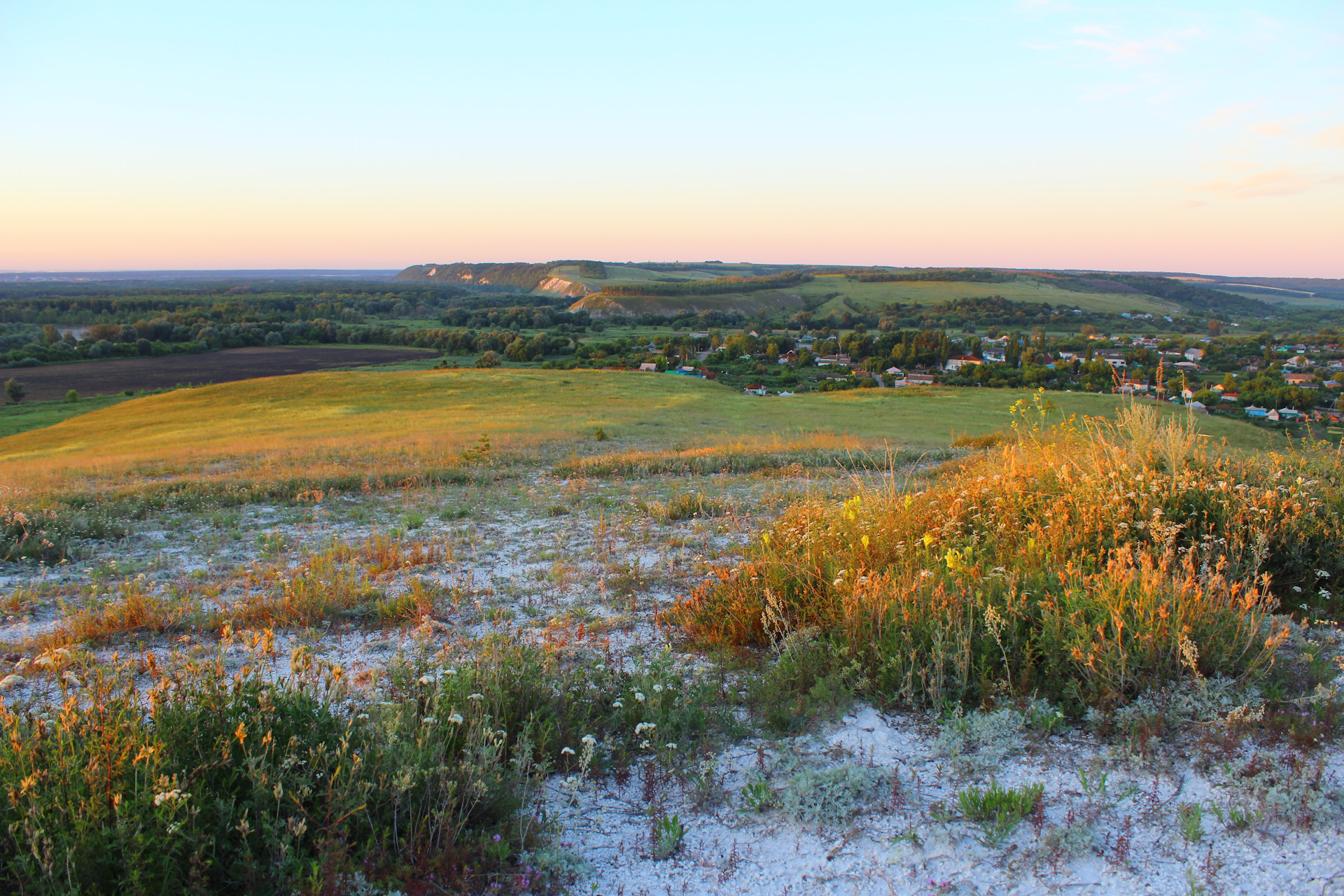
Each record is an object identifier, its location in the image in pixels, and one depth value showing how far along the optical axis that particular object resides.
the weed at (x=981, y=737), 3.20
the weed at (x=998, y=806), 2.72
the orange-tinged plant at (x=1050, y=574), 3.54
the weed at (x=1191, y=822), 2.59
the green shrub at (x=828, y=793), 2.87
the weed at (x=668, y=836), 2.73
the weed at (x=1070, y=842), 2.57
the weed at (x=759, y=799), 2.96
